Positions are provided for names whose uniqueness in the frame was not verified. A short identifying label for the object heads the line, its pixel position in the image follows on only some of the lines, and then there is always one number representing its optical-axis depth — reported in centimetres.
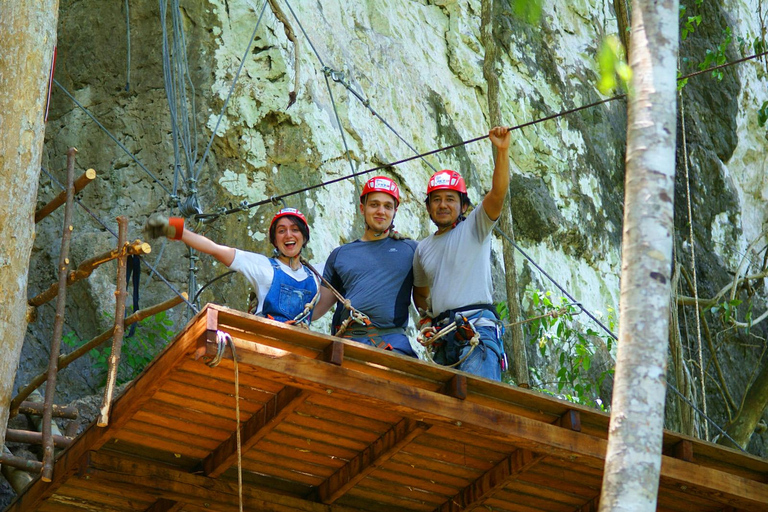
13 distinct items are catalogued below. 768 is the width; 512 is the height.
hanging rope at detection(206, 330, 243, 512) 1098
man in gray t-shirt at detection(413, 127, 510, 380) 1337
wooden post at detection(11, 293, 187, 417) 1355
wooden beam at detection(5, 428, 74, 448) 1388
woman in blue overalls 1347
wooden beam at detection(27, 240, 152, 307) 1298
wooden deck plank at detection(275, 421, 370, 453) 1321
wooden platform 1168
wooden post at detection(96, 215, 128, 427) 1221
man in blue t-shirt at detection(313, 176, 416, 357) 1398
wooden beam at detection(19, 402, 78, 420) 1537
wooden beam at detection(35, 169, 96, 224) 1357
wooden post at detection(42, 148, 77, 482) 1271
